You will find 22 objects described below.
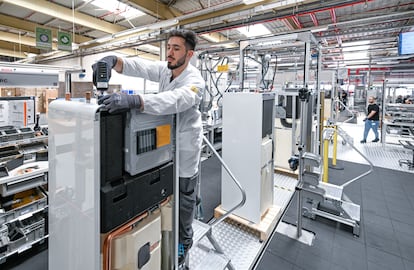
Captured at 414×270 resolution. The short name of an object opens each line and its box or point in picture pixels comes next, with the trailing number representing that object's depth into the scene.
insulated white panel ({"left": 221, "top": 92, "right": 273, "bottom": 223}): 2.61
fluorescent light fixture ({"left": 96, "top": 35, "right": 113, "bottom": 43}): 5.73
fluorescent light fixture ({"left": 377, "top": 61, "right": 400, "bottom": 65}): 9.41
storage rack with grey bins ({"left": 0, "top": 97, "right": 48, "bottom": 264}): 2.15
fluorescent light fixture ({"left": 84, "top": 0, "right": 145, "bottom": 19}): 4.32
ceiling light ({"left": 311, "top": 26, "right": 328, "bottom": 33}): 4.05
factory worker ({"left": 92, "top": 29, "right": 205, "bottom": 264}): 1.52
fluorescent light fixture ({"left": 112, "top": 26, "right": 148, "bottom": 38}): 4.48
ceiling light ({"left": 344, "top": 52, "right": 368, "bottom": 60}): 8.66
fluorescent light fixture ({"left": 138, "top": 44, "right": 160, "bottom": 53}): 8.61
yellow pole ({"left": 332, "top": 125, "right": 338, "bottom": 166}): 5.06
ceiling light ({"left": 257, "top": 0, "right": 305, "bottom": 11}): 3.29
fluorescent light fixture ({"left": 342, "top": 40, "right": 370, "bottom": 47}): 6.35
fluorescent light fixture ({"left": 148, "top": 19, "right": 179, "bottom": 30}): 4.16
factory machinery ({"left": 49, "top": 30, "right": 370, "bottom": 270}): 1.00
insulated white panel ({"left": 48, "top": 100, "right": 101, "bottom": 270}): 1.00
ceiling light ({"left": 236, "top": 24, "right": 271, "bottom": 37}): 5.24
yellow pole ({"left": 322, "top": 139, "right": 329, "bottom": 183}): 4.04
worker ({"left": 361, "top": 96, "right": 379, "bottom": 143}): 7.30
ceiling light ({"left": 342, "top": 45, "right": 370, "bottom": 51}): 7.25
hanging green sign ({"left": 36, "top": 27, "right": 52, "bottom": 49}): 5.21
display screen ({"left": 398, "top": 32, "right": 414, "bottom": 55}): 4.96
